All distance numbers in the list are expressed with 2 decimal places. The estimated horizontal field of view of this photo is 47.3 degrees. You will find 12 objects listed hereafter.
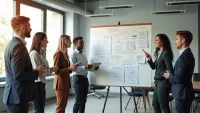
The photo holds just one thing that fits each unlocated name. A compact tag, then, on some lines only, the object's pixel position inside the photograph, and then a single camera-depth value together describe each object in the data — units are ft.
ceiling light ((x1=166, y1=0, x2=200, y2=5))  17.43
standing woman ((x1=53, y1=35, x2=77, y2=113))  11.62
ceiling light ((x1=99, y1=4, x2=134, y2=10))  19.16
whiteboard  13.46
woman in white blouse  9.98
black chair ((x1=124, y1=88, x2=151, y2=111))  16.53
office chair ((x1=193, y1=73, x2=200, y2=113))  18.70
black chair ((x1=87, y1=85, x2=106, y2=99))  23.51
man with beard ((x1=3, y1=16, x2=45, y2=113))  7.06
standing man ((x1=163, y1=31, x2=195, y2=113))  9.03
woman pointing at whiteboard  10.46
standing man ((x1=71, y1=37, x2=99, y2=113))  12.85
